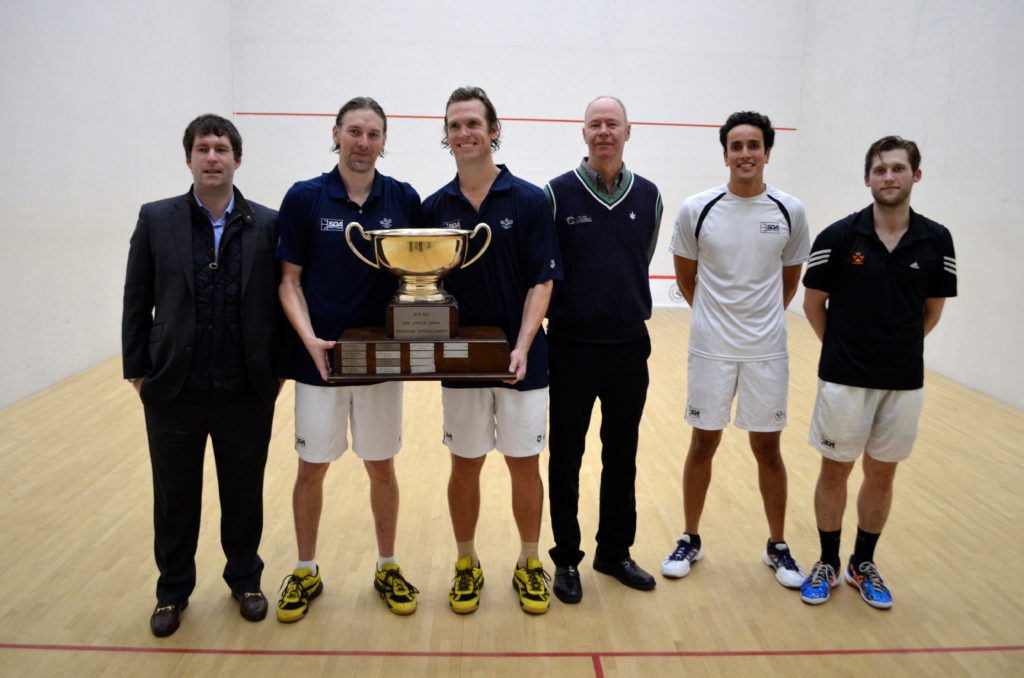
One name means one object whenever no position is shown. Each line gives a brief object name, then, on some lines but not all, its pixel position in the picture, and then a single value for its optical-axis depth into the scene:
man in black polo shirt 2.09
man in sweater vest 2.17
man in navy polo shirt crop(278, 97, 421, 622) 2.00
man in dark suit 1.95
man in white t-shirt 2.27
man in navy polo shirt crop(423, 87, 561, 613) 2.04
